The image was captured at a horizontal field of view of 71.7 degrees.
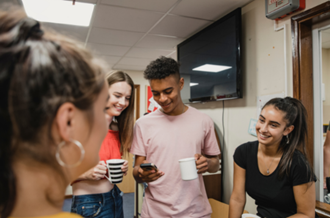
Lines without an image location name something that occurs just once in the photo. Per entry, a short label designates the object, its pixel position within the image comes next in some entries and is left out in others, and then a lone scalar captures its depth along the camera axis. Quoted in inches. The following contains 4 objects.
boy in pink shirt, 53.8
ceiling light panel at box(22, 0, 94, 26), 89.4
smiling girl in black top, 52.1
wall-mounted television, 89.1
